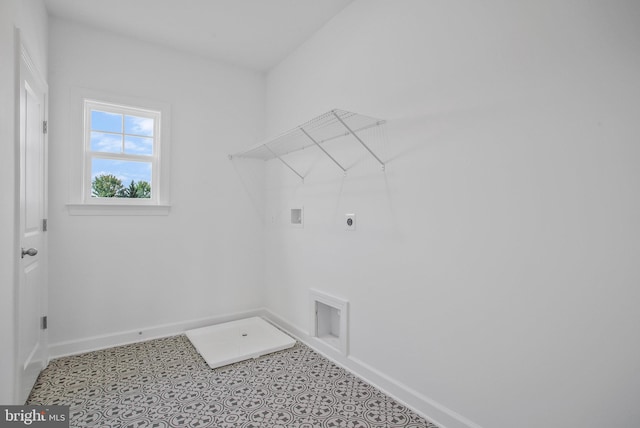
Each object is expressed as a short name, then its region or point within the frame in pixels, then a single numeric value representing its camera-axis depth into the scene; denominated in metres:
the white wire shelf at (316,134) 2.14
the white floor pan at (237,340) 2.62
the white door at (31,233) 1.81
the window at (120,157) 2.77
